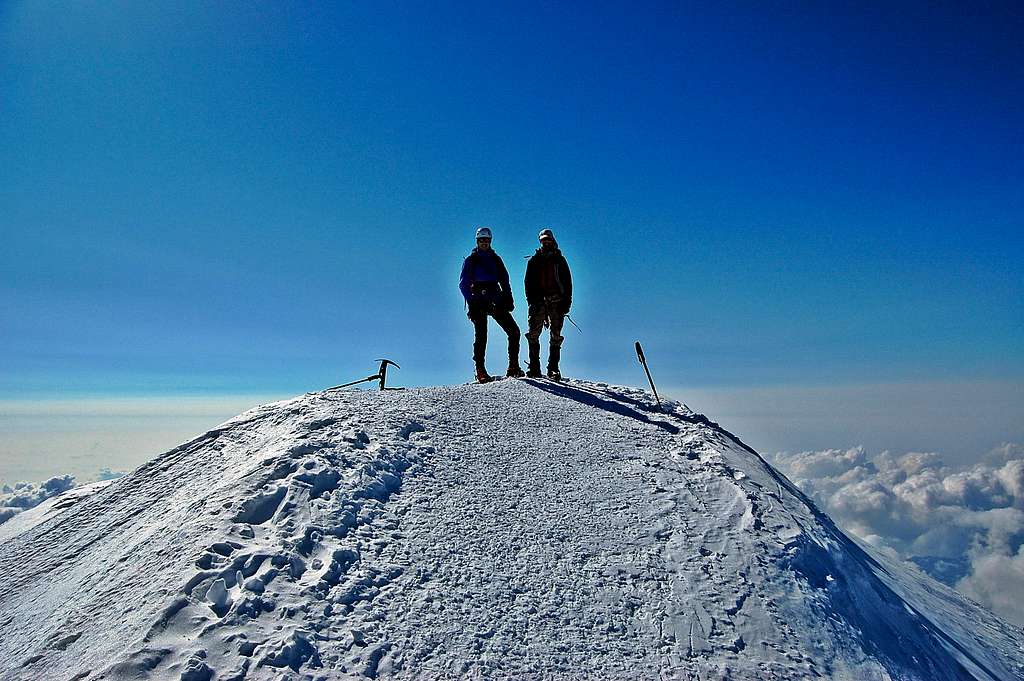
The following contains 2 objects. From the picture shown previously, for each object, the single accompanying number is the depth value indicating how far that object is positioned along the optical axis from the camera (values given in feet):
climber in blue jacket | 39.86
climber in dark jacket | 40.63
